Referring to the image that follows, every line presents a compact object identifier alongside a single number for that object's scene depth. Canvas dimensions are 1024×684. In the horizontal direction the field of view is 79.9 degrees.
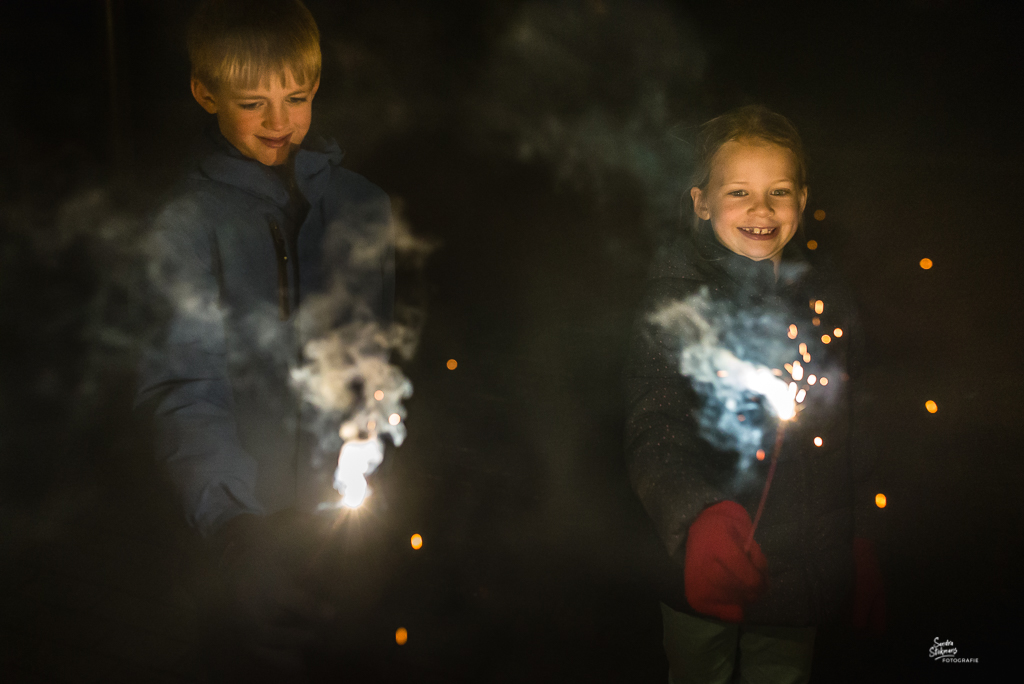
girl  1.44
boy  1.32
